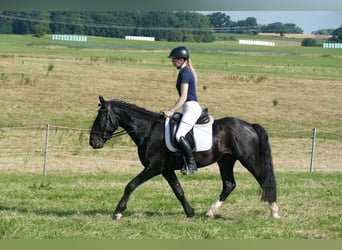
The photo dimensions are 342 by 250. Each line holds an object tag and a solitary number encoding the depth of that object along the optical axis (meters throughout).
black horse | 15.13
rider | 14.17
